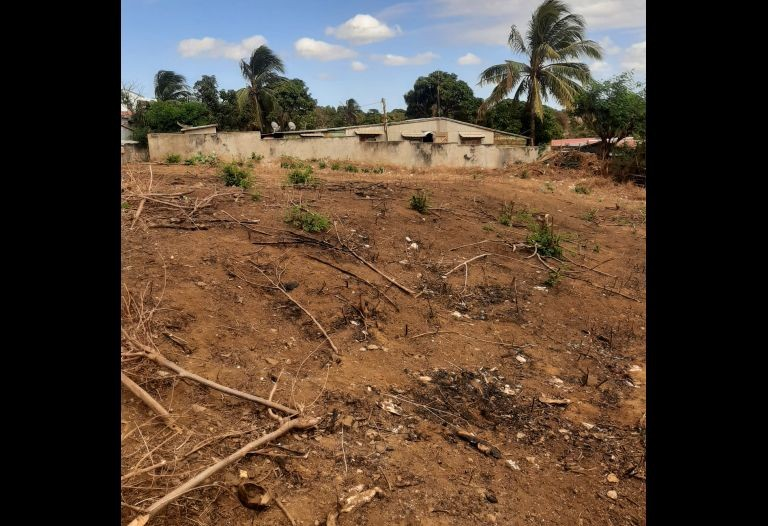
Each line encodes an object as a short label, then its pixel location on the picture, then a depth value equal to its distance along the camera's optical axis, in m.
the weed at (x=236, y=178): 8.06
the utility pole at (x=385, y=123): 21.57
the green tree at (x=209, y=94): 25.92
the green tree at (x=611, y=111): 16.05
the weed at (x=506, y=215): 8.41
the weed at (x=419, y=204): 8.10
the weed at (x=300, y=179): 9.05
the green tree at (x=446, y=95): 29.88
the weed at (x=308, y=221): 6.36
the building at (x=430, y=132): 22.41
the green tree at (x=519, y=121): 23.45
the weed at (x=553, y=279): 6.12
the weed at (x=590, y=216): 9.84
